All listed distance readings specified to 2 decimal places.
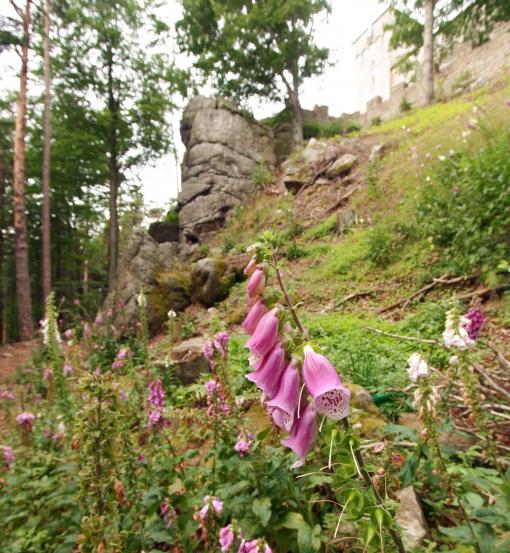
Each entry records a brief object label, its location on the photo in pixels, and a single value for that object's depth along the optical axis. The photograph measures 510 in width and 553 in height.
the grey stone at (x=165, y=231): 16.19
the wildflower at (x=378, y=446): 1.33
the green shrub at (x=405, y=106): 17.91
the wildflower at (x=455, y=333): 1.46
